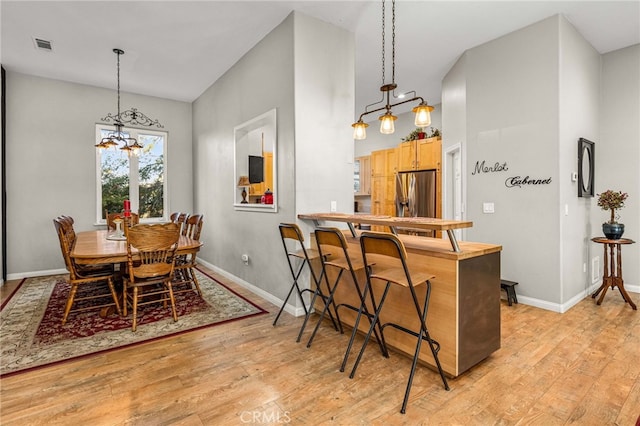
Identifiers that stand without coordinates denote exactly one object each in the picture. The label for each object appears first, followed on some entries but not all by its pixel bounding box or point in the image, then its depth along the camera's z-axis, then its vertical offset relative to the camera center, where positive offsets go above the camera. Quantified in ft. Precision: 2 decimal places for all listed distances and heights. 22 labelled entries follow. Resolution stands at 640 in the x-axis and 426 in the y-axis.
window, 18.71 +2.08
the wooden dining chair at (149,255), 9.69 -1.37
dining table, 9.71 -1.17
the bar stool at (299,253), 9.32 -1.28
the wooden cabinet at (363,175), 24.58 +2.74
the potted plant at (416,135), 19.43 +4.55
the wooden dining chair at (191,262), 12.75 -1.91
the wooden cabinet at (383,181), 21.72 +2.05
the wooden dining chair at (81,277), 10.21 -2.13
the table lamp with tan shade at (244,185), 15.33 +1.24
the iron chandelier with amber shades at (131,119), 18.65 +5.46
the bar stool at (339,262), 7.86 -1.39
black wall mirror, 12.34 +1.69
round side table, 11.71 -2.43
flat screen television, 15.75 +2.06
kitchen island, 7.00 -2.06
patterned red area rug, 8.37 -3.47
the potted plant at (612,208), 11.88 +0.05
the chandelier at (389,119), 8.48 +2.55
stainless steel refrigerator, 18.20 +0.96
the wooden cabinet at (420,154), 18.20 +3.29
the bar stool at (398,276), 6.41 -1.41
